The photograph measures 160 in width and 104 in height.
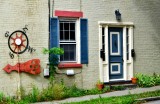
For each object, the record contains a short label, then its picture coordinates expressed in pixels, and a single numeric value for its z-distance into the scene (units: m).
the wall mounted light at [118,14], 15.80
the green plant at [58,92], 13.59
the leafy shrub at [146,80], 16.08
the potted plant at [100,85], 15.16
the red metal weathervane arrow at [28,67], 13.67
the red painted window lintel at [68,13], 14.59
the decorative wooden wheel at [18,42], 13.80
